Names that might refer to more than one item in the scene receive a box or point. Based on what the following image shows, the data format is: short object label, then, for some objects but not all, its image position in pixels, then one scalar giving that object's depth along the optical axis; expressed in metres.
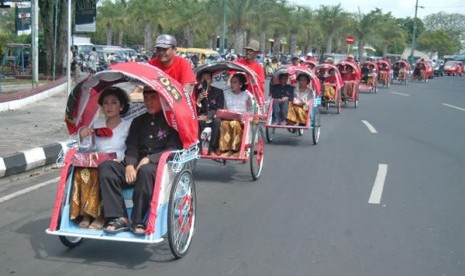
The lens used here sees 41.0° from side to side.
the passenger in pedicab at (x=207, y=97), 10.15
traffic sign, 46.82
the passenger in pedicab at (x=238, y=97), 10.19
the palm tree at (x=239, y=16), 49.59
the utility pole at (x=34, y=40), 20.80
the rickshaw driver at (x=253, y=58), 11.48
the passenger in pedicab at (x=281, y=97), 13.11
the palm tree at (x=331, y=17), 58.72
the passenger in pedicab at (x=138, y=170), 5.47
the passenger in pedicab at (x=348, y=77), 22.44
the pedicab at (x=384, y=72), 35.85
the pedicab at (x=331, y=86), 19.78
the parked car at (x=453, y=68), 67.25
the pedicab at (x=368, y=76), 29.23
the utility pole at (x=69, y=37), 13.20
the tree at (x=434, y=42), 108.56
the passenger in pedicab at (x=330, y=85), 19.80
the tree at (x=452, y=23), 136.75
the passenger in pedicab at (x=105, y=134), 5.64
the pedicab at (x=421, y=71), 46.44
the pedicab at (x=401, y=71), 42.22
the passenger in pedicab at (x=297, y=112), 13.04
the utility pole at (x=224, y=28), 43.93
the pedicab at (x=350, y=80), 22.34
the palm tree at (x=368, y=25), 59.06
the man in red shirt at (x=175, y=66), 7.98
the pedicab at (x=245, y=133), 9.20
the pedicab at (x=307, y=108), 12.95
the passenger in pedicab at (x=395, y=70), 43.43
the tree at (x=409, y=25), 124.72
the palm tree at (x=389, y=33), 60.97
